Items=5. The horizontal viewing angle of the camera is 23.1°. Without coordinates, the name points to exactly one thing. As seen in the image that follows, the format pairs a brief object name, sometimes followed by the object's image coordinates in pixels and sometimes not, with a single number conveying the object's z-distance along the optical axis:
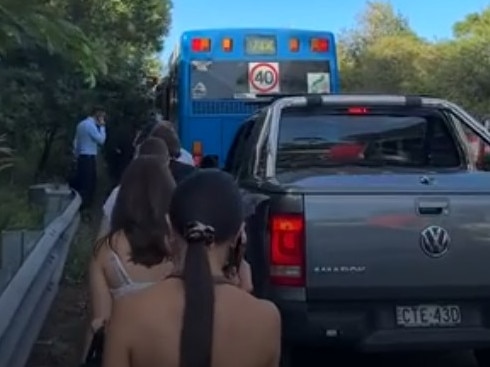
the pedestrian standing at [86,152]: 18.94
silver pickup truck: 6.80
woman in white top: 4.96
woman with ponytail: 3.08
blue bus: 19.36
